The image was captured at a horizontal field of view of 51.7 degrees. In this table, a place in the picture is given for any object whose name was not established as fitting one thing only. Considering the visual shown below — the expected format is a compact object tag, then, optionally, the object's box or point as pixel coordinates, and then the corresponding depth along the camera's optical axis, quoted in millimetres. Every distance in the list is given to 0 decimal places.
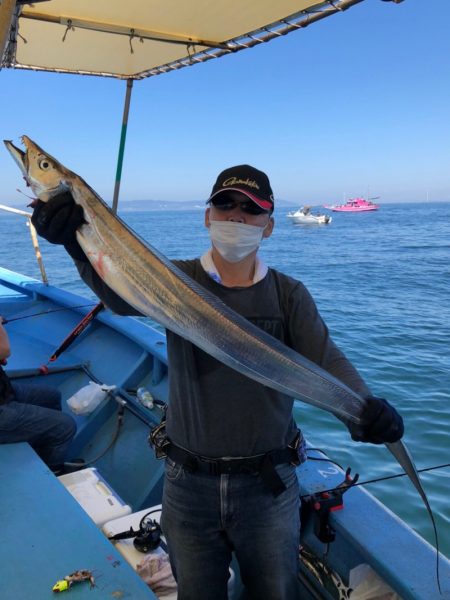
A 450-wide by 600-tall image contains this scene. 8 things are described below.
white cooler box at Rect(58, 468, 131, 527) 3127
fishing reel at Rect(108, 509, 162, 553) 2871
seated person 3486
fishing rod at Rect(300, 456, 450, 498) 2816
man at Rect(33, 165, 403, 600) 2021
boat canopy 3551
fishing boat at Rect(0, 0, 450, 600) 2158
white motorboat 61938
